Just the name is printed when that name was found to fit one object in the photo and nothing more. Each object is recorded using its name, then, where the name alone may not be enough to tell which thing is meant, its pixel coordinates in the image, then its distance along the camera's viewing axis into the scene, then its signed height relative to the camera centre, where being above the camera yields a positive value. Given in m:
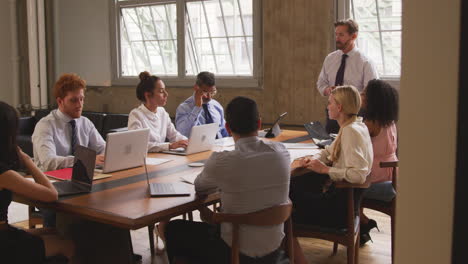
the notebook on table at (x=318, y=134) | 4.30 -0.48
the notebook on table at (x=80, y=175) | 2.71 -0.51
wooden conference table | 2.32 -0.58
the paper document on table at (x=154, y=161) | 3.54 -0.56
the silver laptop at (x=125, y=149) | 3.12 -0.43
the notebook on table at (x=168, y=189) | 2.62 -0.56
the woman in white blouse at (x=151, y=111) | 4.20 -0.26
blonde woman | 3.07 -0.53
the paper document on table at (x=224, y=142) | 4.32 -0.53
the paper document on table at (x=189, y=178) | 2.94 -0.56
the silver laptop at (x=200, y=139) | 3.85 -0.45
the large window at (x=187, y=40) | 7.07 +0.56
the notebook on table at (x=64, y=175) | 3.04 -0.56
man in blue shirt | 4.91 -0.26
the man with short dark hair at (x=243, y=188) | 2.38 -0.50
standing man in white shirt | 5.45 +0.15
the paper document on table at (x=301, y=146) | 4.16 -0.54
